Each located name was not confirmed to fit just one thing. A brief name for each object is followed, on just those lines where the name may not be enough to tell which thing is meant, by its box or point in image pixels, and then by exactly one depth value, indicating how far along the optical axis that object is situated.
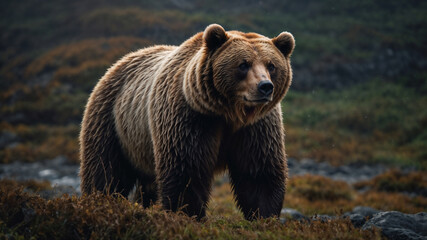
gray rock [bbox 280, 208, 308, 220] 12.48
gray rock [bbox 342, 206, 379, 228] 9.47
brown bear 8.01
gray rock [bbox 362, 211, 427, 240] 7.46
